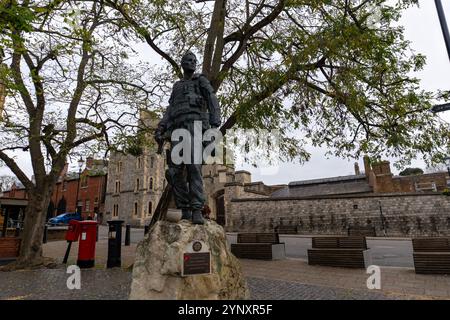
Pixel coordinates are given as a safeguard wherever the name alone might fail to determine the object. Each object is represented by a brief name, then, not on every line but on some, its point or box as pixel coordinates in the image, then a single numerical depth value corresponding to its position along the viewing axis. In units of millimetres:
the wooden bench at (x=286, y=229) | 25047
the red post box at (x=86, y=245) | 9500
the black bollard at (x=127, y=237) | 16125
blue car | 33781
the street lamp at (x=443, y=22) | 6105
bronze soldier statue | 5012
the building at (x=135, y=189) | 40594
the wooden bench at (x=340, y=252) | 8809
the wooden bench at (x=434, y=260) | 7633
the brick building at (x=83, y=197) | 45000
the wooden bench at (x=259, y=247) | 11297
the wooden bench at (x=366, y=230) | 21625
